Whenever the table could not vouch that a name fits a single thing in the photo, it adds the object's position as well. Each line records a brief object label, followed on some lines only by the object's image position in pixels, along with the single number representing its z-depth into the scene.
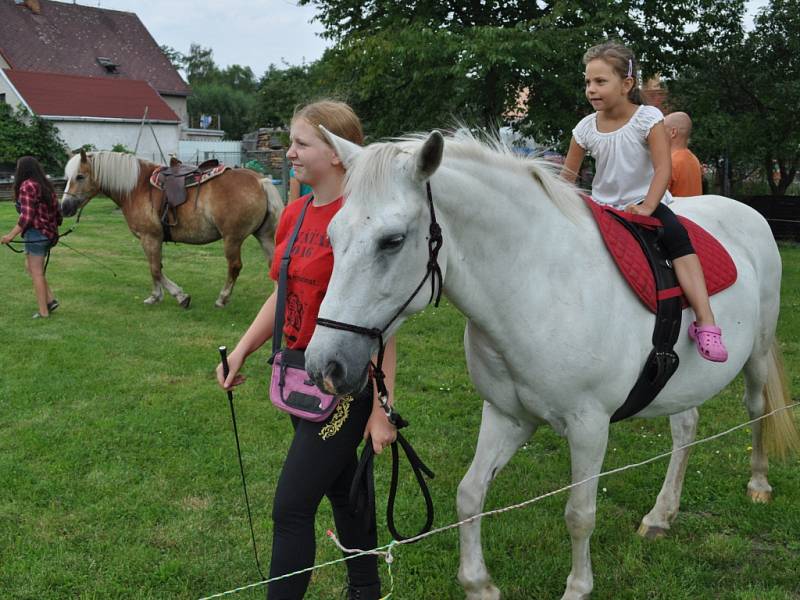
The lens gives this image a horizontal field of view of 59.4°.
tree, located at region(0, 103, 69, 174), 29.81
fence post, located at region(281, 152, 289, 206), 18.19
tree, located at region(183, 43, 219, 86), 92.99
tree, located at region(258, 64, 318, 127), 47.17
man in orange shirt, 5.86
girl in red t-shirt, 2.33
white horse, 1.98
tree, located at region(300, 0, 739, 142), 13.88
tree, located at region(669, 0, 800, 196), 14.23
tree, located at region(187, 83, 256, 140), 69.25
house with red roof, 34.72
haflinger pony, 8.84
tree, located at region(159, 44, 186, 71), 88.60
